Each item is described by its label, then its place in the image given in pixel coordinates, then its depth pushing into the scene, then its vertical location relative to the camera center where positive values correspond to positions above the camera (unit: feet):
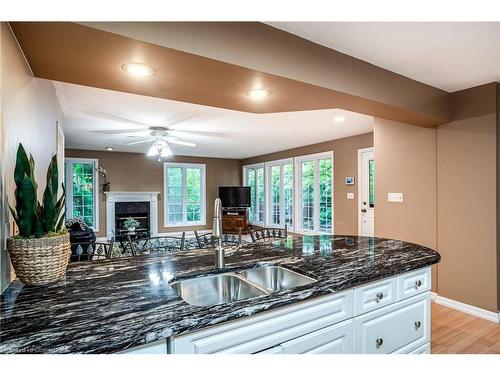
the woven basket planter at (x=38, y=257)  3.80 -0.90
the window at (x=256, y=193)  27.99 -0.27
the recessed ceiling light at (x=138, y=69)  5.48 +2.41
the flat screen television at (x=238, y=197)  28.35 -0.64
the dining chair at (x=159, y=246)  8.18 -1.71
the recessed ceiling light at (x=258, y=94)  7.04 +2.44
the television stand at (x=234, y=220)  27.71 -2.85
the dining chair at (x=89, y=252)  7.20 -1.61
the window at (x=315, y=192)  20.36 -0.17
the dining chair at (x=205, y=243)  11.03 -2.05
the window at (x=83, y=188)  23.39 +0.32
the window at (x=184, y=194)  27.45 -0.30
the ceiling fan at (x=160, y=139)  16.02 +3.13
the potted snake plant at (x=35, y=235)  3.84 -0.59
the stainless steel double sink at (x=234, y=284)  4.94 -1.70
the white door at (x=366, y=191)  17.11 -0.11
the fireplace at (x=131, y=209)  24.71 -1.58
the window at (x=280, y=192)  24.21 -0.18
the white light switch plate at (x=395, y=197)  11.94 -0.34
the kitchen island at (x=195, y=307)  2.96 -1.43
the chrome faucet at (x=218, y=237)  5.36 -0.89
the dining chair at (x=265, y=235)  10.32 -1.65
